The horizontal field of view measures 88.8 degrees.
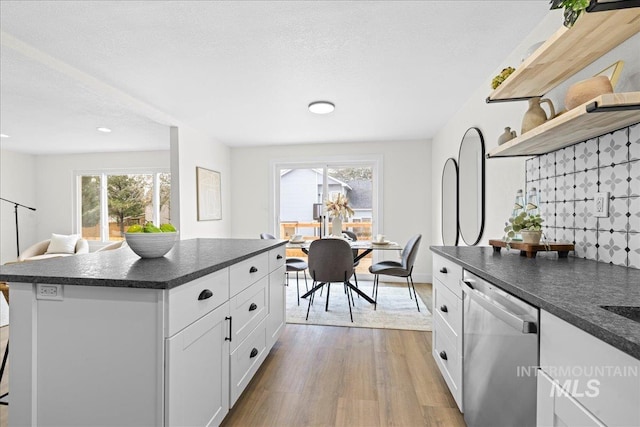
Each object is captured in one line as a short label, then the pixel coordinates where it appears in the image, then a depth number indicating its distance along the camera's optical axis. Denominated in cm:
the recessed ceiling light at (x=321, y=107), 347
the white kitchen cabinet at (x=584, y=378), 63
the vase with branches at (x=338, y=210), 407
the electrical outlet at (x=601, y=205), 147
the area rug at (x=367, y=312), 329
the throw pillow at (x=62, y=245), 564
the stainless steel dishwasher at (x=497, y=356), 99
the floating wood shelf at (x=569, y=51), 120
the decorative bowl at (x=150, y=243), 165
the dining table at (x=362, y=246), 375
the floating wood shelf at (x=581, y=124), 106
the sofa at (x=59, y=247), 559
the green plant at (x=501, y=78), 185
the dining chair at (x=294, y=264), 390
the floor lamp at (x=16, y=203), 580
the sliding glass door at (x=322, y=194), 553
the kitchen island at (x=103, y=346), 120
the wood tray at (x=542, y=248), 165
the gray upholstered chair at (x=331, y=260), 335
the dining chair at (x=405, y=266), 367
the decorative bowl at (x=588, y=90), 122
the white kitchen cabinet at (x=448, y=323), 171
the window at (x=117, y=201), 648
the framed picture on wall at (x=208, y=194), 465
